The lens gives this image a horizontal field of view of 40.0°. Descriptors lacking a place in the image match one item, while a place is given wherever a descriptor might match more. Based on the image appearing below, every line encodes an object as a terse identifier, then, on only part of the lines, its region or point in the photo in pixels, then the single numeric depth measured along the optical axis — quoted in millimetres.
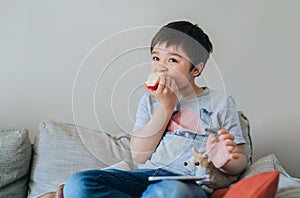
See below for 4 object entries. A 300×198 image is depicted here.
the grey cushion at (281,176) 972
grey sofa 1336
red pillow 801
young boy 1025
